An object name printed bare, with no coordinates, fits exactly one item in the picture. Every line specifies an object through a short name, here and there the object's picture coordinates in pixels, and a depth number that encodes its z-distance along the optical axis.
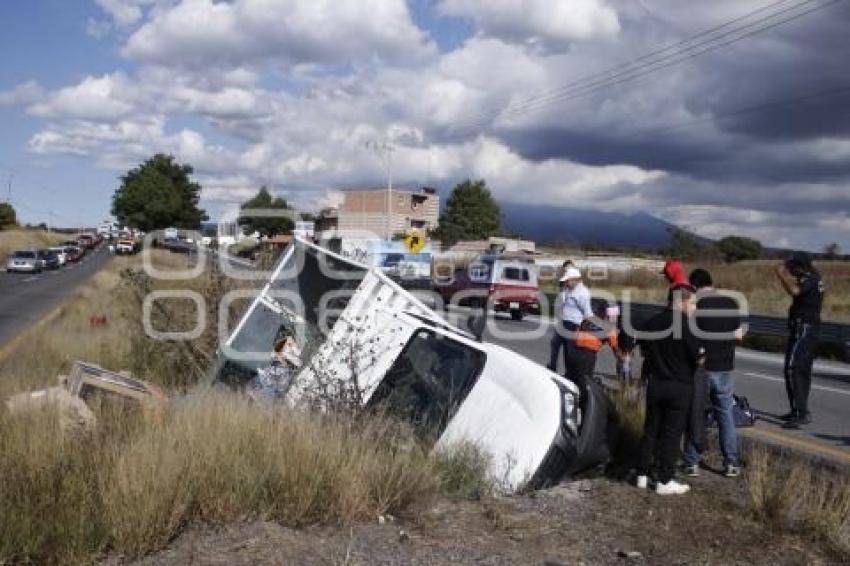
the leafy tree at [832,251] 71.51
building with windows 119.00
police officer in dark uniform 9.70
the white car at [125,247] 86.28
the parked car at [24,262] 54.62
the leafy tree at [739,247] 92.69
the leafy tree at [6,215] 134.12
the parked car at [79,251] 80.91
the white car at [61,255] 65.62
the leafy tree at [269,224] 104.62
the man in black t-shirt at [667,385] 6.46
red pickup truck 27.48
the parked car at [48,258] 58.97
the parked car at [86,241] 106.92
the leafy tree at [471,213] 112.25
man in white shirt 10.73
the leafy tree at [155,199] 102.81
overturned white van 6.01
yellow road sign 40.06
